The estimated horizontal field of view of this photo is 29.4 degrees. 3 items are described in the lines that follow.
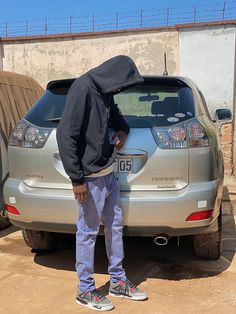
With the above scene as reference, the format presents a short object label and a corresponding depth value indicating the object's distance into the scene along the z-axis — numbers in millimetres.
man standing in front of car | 3070
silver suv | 3451
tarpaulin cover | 5336
